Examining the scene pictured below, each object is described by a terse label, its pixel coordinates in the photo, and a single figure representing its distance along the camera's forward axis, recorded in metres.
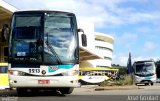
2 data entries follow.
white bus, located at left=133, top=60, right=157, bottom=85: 44.09
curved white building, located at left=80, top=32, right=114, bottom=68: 119.18
